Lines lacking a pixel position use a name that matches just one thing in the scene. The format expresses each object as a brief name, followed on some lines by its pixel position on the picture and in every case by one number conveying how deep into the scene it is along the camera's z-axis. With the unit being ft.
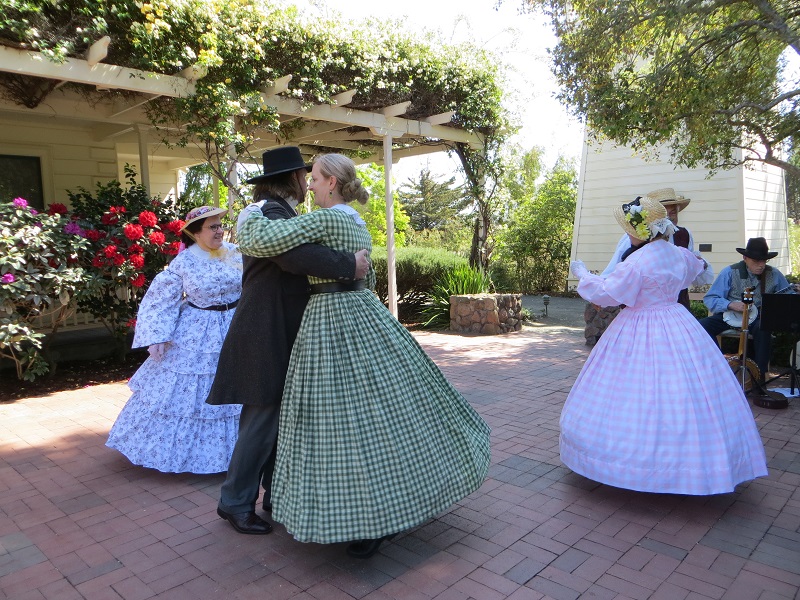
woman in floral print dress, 12.20
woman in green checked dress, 8.05
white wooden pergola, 18.94
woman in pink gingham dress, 10.21
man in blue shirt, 18.22
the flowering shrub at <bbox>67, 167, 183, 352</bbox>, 19.97
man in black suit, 9.10
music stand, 16.42
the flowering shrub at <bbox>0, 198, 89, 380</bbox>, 17.69
